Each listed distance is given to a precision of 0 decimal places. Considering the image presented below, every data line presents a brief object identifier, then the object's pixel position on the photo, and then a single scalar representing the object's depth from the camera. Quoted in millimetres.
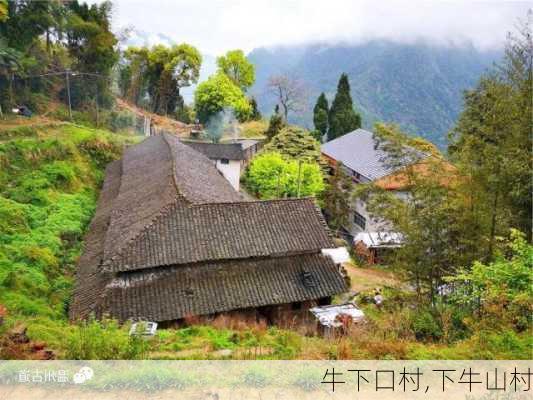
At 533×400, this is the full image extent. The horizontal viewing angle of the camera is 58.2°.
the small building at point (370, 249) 25984
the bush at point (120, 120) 34875
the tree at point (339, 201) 29734
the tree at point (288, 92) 53384
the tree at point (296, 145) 32906
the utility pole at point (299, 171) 29138
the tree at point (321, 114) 47594
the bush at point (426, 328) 10414
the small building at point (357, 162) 29156
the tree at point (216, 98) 44375
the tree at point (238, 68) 49750
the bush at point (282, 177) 29922
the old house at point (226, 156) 31922
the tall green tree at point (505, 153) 11641
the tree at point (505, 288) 9078
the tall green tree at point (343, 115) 45562
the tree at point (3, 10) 22000
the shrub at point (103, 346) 7617
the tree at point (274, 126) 39031
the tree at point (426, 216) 12000
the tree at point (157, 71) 45062
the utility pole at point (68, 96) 30769
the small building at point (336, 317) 13052
